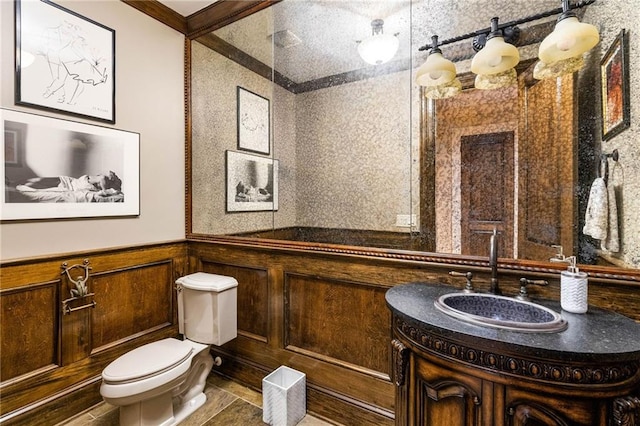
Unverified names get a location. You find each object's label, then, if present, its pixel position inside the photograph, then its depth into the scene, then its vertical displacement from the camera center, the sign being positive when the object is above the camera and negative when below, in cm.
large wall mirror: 128 +40
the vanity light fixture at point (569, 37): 113 +67
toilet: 157 -86
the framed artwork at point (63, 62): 162 +88
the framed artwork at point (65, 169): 159 +25
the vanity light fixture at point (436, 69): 149 +71
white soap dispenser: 111 -30
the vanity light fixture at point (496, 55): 132 +69
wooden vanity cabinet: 86 -59
